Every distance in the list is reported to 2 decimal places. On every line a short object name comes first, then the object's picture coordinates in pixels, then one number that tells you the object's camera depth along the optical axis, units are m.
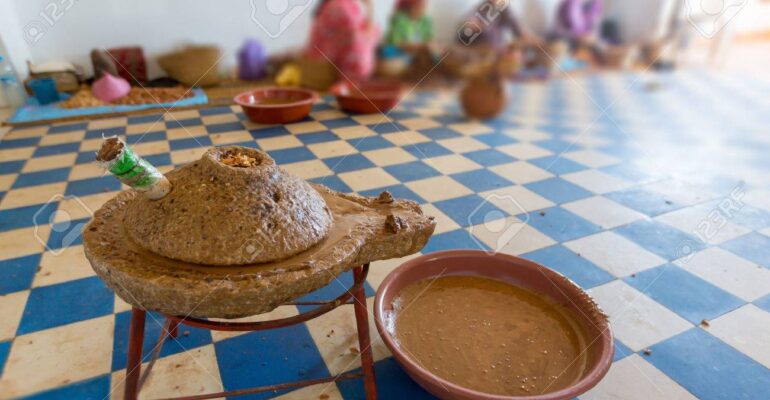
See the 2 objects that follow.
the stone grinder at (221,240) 0.82
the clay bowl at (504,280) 0.99
